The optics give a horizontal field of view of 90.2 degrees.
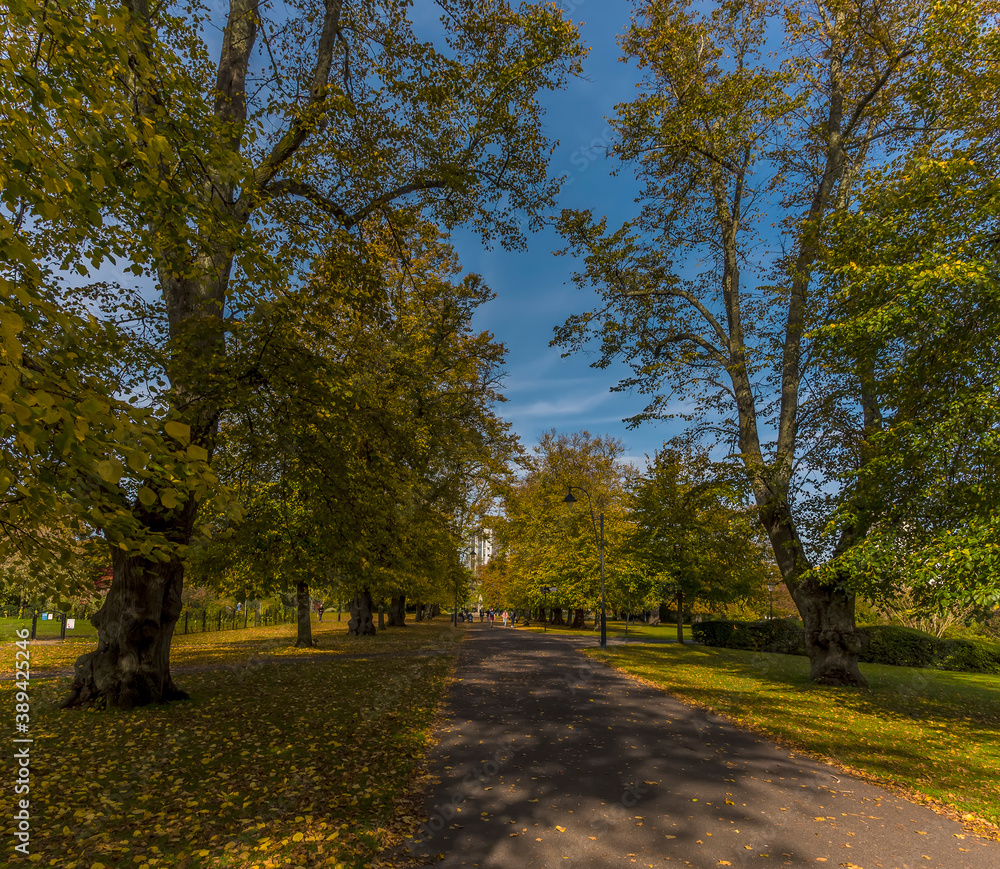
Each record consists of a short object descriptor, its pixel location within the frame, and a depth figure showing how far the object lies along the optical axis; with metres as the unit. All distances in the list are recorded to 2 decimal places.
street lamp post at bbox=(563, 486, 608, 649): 22.33
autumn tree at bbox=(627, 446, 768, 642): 24.52
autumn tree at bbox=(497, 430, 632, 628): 31.94
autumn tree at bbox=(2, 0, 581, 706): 3.22
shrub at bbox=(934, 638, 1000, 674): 21.09
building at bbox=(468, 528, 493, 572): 38.38
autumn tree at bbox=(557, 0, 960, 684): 13.36
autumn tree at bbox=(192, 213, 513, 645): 8.05
